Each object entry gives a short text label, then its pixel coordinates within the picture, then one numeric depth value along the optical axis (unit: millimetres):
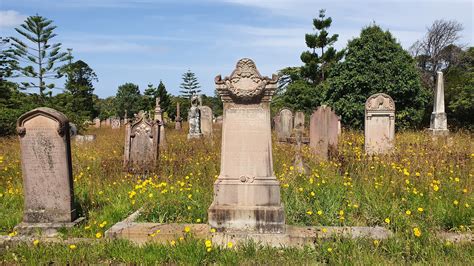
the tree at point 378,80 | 20359
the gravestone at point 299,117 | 16188
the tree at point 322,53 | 31766
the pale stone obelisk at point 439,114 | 15323
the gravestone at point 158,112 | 21356
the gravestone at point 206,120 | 16867
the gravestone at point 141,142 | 8930
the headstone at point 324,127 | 9633
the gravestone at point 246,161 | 4168
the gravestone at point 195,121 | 17281
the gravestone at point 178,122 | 25805
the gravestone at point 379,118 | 10703
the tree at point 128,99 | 66794
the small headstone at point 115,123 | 33431
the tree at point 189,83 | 70888
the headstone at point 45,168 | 4711
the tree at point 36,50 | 23859
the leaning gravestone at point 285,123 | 16405
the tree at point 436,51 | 33469
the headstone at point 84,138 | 15300
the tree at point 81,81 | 24962
